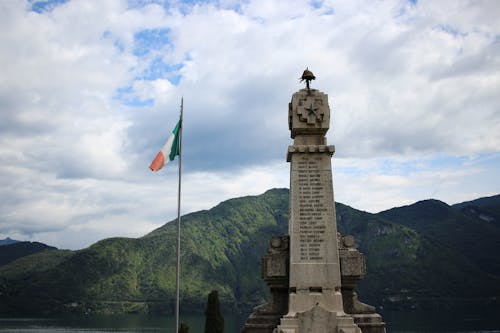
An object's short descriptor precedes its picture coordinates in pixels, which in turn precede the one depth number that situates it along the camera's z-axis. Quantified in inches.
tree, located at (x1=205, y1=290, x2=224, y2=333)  2018.9
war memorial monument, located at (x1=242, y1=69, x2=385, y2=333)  645.2
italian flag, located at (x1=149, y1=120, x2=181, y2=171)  798.5
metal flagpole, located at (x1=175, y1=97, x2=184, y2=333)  703.0
